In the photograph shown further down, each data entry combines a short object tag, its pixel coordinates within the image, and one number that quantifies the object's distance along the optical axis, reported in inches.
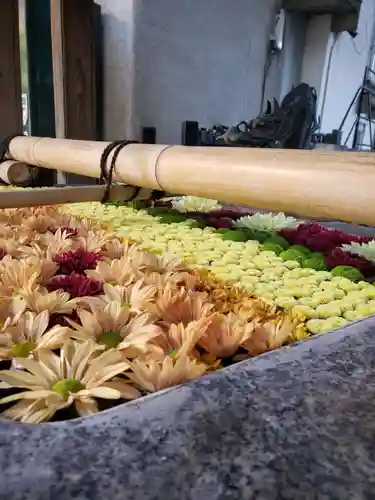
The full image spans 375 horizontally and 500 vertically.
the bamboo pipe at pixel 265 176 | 26.1
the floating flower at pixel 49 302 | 19.7
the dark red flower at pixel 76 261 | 26.5
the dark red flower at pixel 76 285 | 22.6
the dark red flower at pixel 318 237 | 36.1
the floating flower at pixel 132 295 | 20.1
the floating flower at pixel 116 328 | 16.4
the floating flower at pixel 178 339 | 16.0
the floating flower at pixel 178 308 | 19.5
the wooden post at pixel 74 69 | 103.5
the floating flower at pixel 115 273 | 24.1
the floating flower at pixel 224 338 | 17.2
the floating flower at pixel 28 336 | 15.9
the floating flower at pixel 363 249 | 33.7
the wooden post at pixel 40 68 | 115.0
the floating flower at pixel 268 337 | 17.7
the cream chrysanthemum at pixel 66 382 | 12.6
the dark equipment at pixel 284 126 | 81.5
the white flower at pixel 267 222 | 42.6
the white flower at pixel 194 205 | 51.3
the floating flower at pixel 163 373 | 13.8
